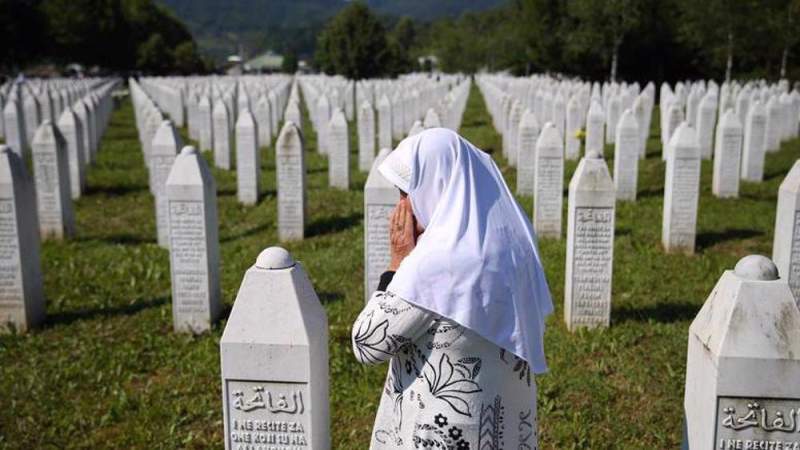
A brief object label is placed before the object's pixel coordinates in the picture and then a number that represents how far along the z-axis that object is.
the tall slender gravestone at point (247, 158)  12.41
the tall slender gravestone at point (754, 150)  13.63
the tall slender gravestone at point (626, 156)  11.94
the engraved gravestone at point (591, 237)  6.85
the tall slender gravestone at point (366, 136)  16.25
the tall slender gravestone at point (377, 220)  7.42
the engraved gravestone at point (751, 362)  2.93
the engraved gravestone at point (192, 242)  7.02
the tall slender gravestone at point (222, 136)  16.33
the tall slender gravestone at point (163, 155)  9.80
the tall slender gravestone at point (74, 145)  13.21
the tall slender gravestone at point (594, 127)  14.92
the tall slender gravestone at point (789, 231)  6.57
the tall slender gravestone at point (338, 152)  13.89
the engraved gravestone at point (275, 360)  3.13
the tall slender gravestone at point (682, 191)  9.20
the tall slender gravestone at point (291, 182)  10.39
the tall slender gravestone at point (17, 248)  7.08
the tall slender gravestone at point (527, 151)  12.20
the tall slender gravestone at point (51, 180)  10.35
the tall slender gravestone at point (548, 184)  9.92
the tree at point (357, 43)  47.22
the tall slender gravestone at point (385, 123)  19.14
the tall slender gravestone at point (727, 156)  11.88
